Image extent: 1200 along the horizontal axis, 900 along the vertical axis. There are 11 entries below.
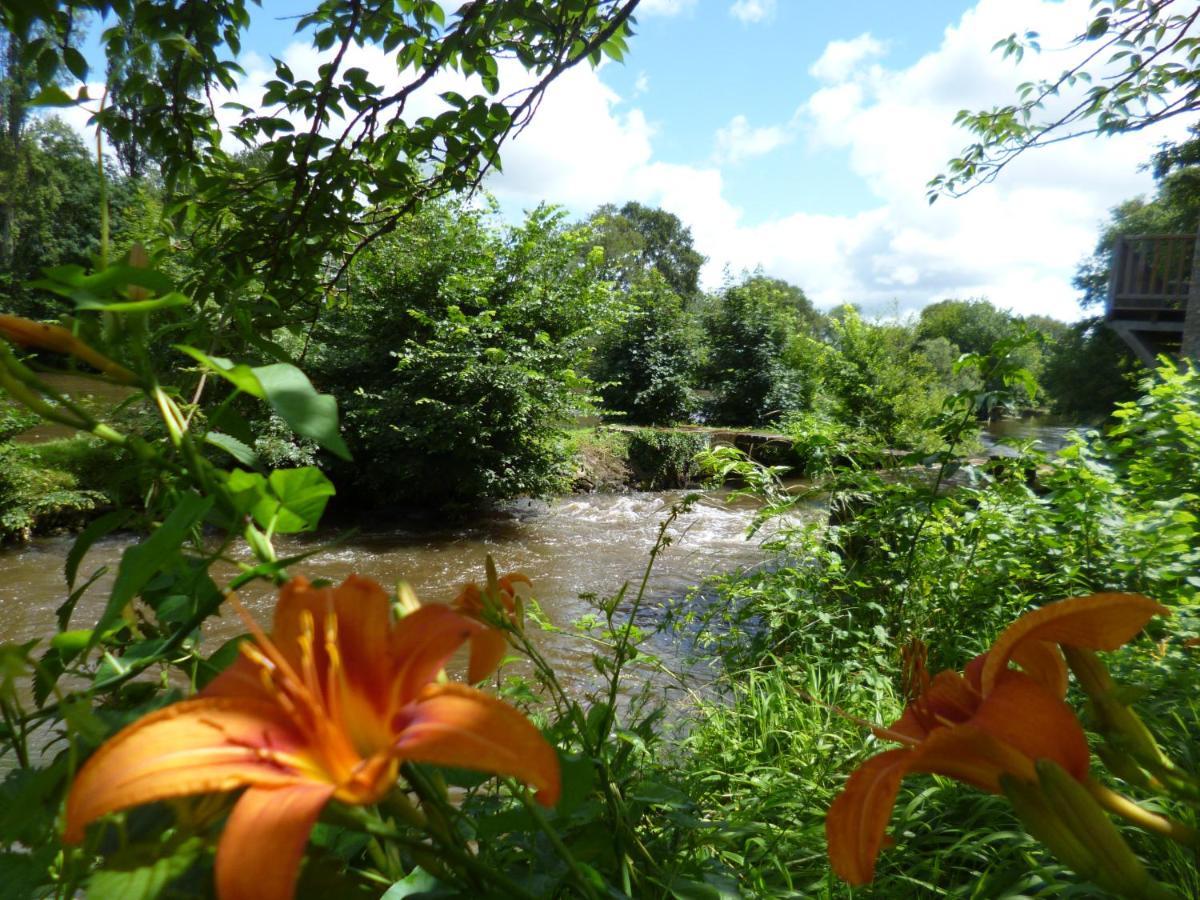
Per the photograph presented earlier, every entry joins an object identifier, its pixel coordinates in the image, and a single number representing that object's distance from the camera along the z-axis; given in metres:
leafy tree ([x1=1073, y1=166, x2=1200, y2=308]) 16.64
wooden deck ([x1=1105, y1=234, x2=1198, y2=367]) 11.26
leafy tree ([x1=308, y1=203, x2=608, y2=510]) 10.02
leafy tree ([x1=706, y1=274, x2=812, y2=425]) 18.03
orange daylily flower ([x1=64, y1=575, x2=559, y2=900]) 0.32
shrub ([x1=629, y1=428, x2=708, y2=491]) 14.18
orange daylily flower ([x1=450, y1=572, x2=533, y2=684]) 0.59
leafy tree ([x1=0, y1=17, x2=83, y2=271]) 20.35
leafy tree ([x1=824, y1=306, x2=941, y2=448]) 10.56
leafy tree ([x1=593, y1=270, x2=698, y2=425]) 17.47
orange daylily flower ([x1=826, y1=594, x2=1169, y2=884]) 0.45
